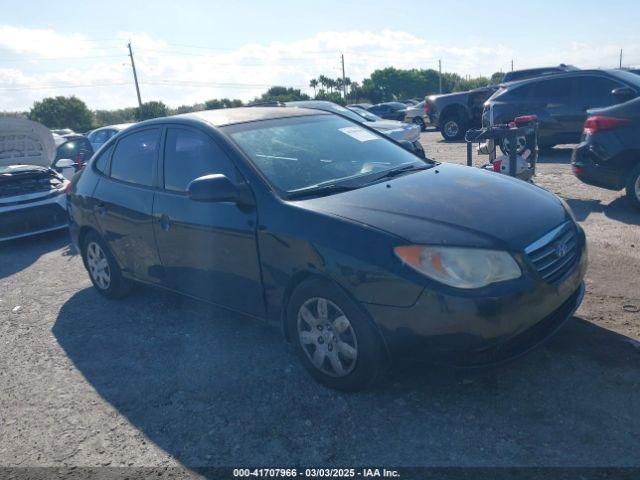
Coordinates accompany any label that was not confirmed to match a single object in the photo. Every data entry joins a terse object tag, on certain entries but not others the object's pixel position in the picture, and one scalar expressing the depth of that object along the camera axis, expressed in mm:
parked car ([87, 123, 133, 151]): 14570
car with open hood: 7992
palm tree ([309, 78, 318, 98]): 75625
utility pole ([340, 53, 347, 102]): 66475
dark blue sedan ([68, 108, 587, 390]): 2965
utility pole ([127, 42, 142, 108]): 51625
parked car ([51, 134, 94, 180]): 12281
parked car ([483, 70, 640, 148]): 10703
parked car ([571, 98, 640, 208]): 6711
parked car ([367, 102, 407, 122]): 33344
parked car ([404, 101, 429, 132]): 25261
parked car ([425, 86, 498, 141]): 17219
